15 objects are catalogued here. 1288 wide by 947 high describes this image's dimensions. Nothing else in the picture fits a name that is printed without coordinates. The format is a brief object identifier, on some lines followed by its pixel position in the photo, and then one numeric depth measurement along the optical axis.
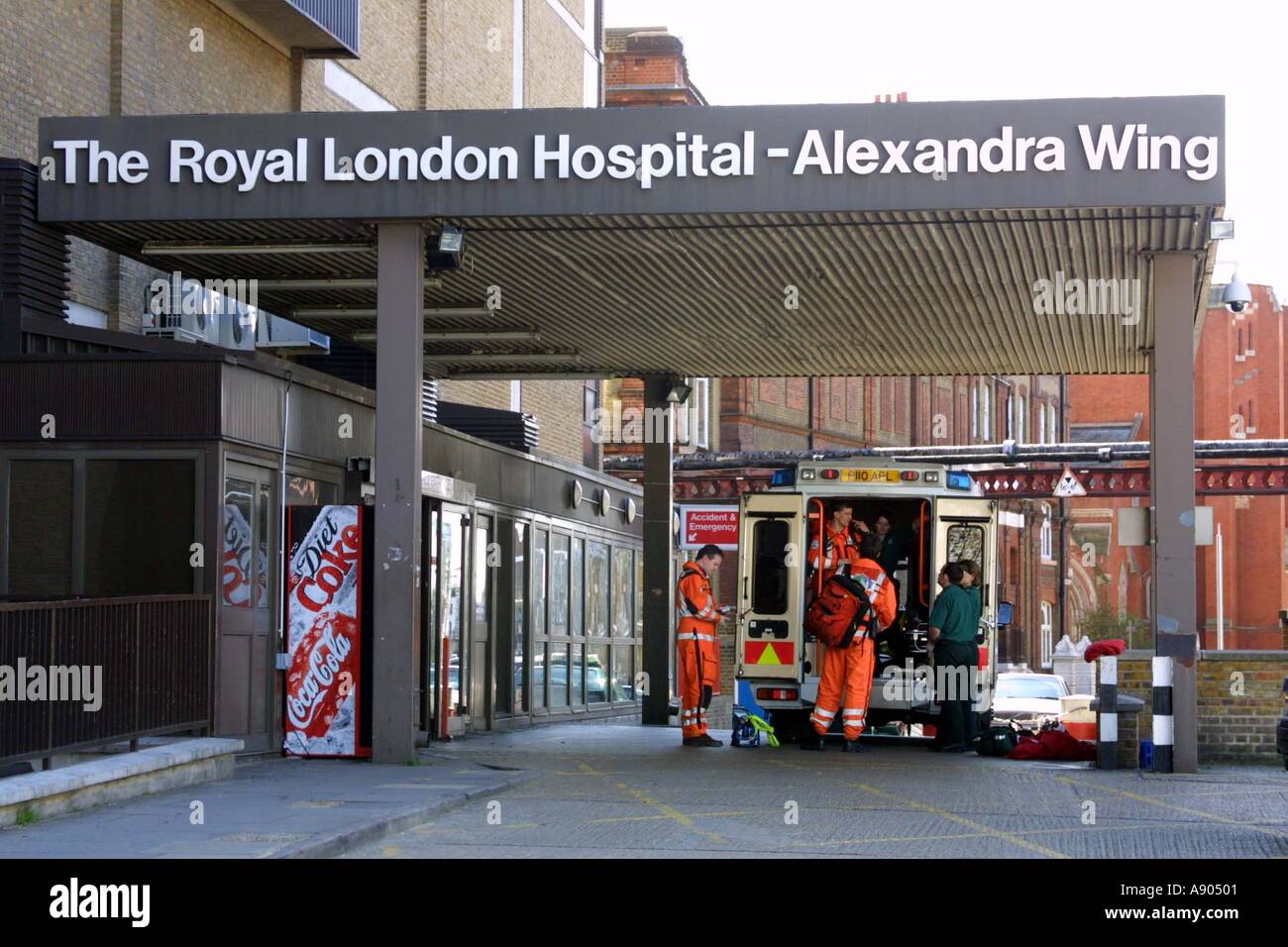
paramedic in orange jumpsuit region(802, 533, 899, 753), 18.27
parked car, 34.12
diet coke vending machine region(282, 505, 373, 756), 16.19
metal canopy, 15.27
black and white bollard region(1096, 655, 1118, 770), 16.72
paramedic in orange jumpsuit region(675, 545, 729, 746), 18.64
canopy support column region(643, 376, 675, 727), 24.62
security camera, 34.66
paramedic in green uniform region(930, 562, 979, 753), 18.67
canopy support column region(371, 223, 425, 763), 15.68
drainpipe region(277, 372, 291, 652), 16.25
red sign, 29.66
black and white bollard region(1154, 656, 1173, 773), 15.95
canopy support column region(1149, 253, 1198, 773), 15.92
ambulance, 19.53
